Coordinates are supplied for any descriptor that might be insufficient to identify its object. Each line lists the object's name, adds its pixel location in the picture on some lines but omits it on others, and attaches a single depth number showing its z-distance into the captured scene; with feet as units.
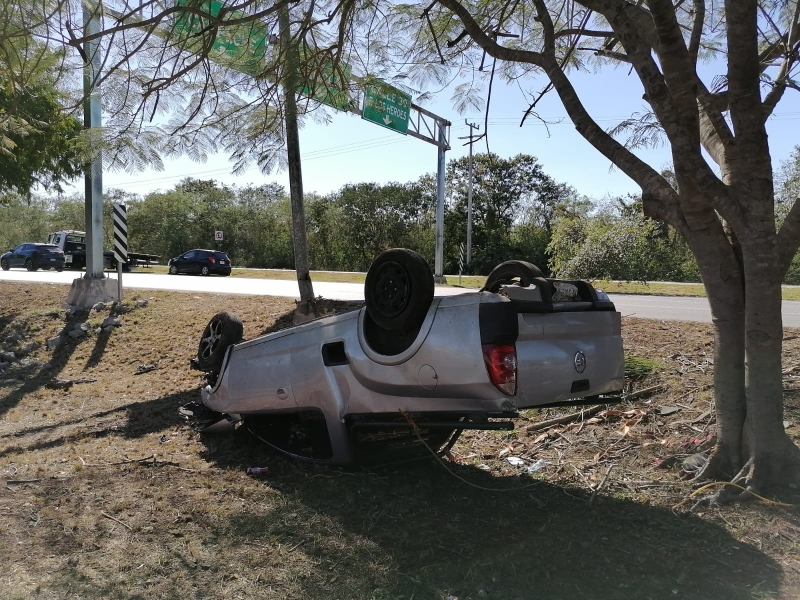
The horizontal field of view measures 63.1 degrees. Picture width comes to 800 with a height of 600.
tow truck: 107.04
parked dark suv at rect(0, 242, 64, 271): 104.78
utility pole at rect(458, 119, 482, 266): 116.53
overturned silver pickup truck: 12.53
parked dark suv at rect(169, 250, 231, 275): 105.09
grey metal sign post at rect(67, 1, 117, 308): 43.95
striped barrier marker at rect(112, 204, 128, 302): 45.52
